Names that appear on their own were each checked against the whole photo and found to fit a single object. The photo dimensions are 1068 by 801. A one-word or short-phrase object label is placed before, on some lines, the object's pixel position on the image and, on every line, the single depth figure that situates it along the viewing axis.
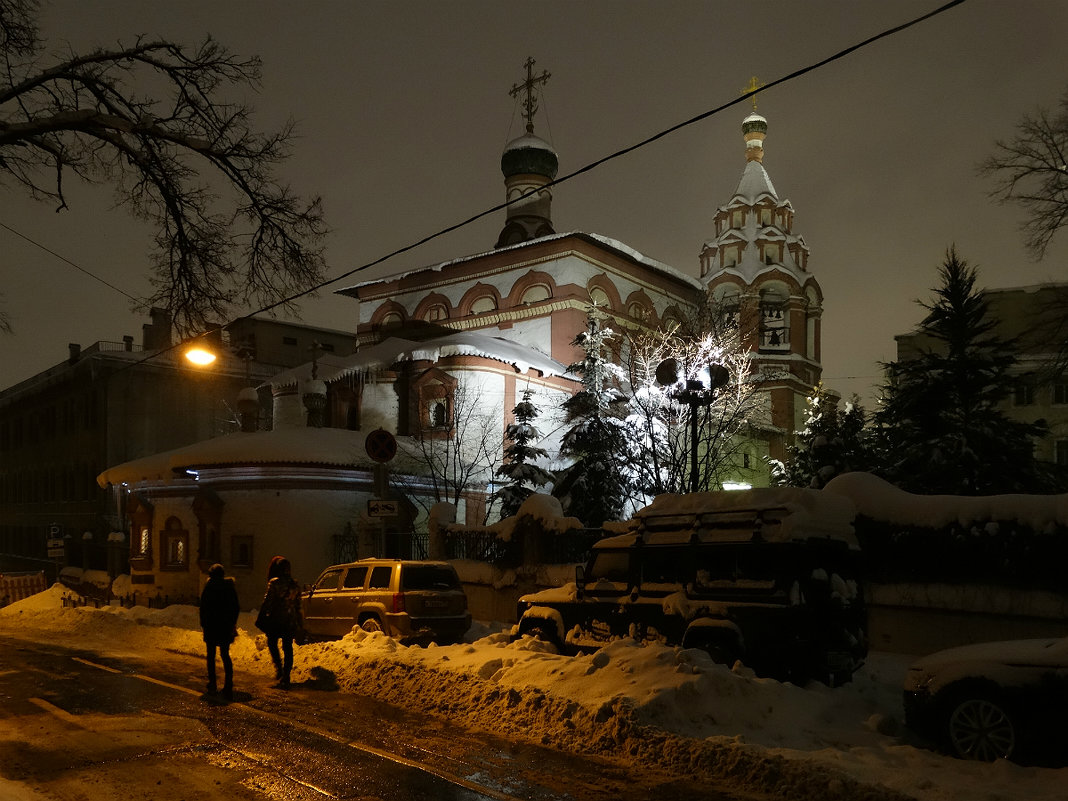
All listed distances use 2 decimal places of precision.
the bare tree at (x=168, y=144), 9.72
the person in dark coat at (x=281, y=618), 12.34
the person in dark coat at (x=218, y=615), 12.13
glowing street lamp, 14.07
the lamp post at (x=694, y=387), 21.61
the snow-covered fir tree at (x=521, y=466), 28.00
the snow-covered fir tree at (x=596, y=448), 27.14
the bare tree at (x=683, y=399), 25.31
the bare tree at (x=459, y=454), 29.16
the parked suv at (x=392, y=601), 14.89
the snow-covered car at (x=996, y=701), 7.73
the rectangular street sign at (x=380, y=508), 16.70
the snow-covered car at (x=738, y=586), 10.58
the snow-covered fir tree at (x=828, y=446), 25.97
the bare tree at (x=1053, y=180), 17.50
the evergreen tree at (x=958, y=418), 22.52
